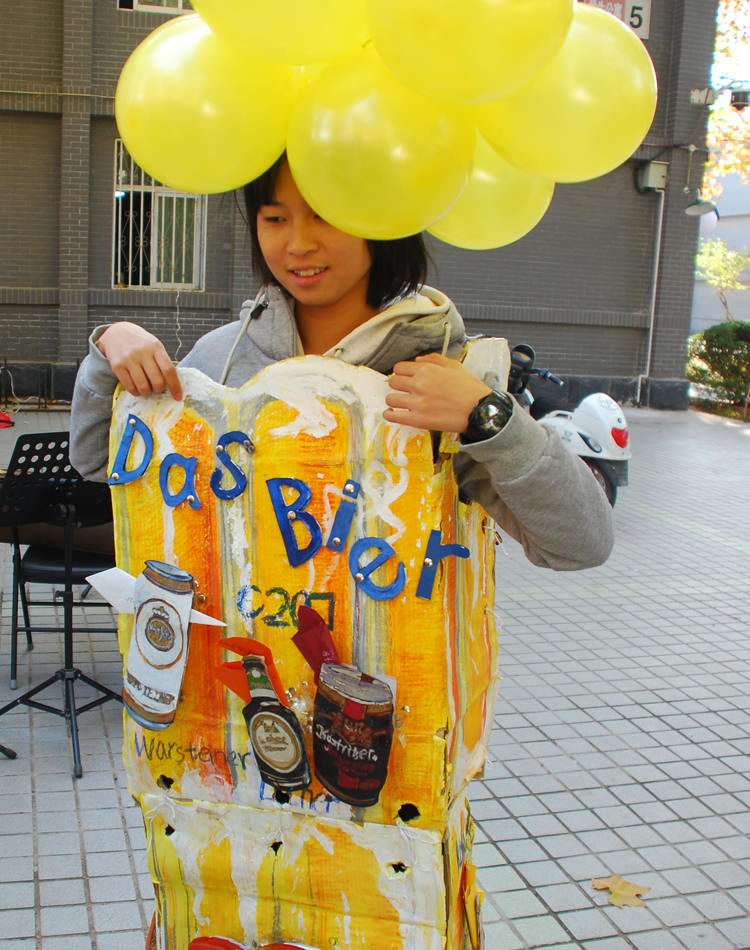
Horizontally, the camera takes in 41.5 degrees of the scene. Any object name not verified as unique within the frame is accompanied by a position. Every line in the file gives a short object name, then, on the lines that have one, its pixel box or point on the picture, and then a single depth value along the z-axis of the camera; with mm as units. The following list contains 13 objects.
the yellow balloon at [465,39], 1175
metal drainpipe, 13258
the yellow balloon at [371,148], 1276
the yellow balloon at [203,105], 1378
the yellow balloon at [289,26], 1255
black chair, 3426
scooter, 6910
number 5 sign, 12499
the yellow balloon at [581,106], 1348
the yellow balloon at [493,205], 1604
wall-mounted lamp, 12758
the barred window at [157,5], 11014
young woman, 1341
